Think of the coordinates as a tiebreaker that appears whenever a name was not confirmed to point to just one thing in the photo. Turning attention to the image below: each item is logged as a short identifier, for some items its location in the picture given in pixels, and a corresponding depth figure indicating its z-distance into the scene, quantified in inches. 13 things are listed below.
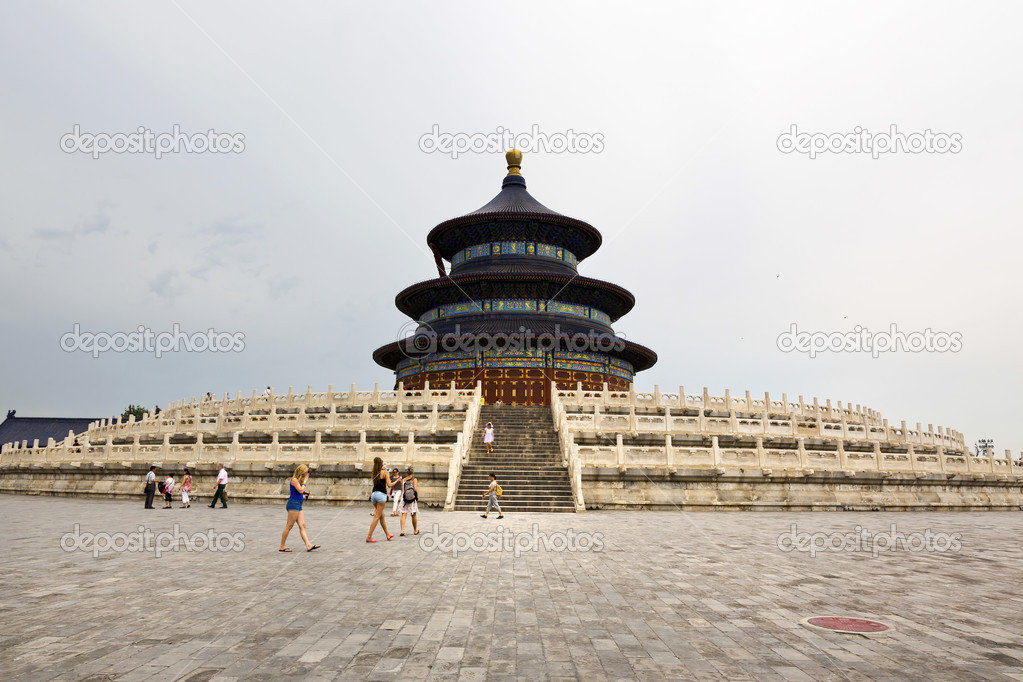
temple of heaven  1596.9
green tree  2860.7
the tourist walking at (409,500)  527.5
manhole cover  241.1
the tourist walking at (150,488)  756.6
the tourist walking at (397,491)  553.0
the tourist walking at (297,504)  422.9
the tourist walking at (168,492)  761.6
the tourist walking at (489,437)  865.5
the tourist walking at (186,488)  770.2
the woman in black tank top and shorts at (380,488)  475.2
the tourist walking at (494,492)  621.9
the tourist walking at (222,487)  765.3
